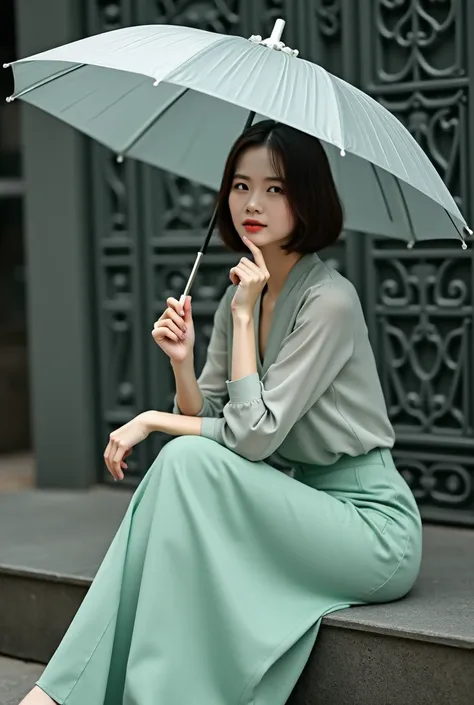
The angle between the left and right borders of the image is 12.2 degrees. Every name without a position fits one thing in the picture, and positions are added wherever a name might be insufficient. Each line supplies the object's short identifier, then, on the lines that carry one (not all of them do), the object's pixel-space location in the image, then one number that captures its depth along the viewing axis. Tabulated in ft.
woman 17.23
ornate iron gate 24.88
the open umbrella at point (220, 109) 16.17
